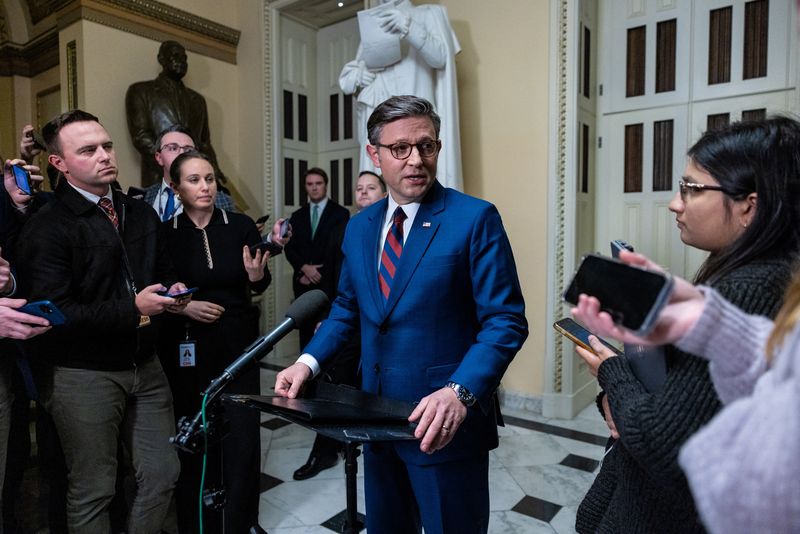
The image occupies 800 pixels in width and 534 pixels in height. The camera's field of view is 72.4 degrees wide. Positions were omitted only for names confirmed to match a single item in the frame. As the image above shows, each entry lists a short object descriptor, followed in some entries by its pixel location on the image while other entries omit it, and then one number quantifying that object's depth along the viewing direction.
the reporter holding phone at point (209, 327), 2.25
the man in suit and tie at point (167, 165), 2.90
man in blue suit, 1.37
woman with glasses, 0.84
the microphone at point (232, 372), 1.19
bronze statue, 4.79
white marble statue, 3.77
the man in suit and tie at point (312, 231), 4.12
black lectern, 1.00
